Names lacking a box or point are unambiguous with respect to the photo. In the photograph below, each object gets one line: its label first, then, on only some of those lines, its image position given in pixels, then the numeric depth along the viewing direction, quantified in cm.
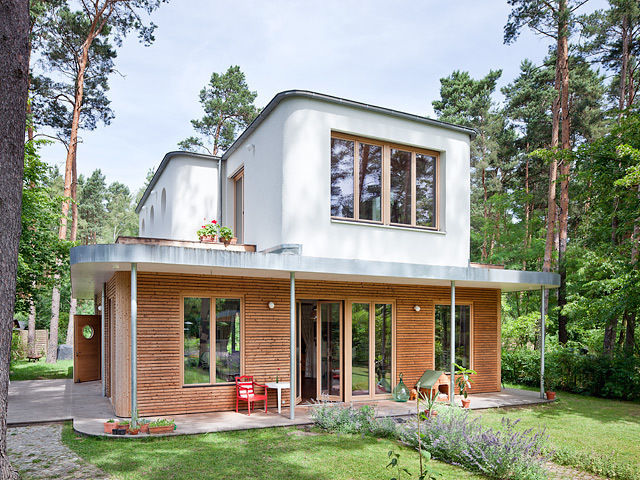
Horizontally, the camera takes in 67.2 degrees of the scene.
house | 851
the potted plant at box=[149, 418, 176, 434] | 713
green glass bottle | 1034
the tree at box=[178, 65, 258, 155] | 2583
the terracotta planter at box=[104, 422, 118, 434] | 710
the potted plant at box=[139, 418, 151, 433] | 712
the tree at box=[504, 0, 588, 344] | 1600
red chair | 880
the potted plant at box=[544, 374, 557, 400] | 1089
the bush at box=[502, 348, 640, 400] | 1160
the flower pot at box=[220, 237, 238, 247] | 948
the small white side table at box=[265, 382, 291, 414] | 875
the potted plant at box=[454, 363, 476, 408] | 815
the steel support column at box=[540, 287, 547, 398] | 1085
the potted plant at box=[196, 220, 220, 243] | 986
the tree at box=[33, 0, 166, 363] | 1831
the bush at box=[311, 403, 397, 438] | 746
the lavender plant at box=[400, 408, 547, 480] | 549
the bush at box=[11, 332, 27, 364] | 2008
